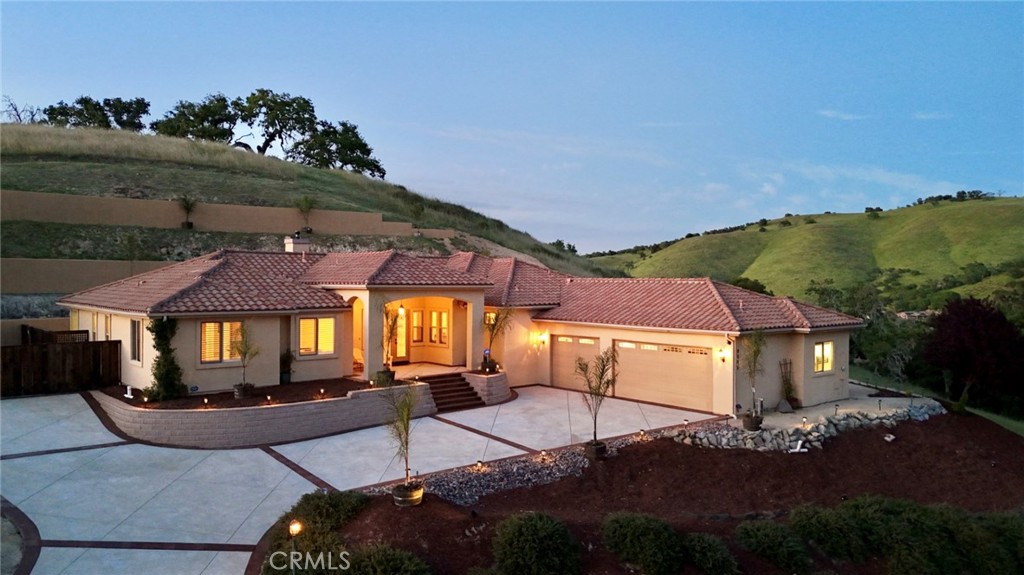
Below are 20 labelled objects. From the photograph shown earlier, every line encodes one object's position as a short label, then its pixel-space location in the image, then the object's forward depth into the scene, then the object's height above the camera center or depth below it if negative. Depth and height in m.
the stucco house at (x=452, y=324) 18.61 -1.52
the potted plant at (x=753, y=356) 18.64 -2.32
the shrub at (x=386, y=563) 7.82 -3.66
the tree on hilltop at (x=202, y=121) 68.00 +17.45
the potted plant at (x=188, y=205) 36.88 +4.21
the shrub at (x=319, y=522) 8.61 -3.70
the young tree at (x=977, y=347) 21.45 -2.25
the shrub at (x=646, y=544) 8.61 -3.79
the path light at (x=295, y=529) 8.93 -3.68
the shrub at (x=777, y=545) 9.30 -4.04
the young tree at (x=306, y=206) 40.69 +4.70
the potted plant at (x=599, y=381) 14.62 -3.21
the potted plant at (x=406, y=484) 9.69 -3.32
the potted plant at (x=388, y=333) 20.80 -1.91
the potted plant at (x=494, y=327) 21.88 -1.76
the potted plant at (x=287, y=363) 19.58 -2.77
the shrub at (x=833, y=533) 9.92 -4.11
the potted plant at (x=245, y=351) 17.41 -2.21
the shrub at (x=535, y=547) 8.31 -3.71
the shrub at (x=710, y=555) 8.74 -3.94
